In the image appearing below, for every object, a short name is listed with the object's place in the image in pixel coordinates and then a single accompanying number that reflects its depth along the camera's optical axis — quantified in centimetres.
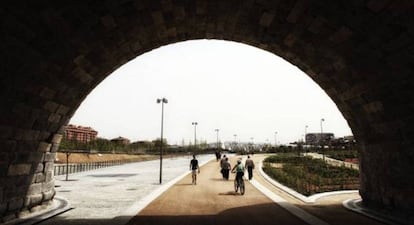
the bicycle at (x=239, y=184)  1584
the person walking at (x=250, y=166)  2156
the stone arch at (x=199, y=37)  760
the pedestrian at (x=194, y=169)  2044
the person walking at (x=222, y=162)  2405
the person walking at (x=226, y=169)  2366
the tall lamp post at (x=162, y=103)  2573
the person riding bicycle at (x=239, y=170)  1628
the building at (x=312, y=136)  16944
